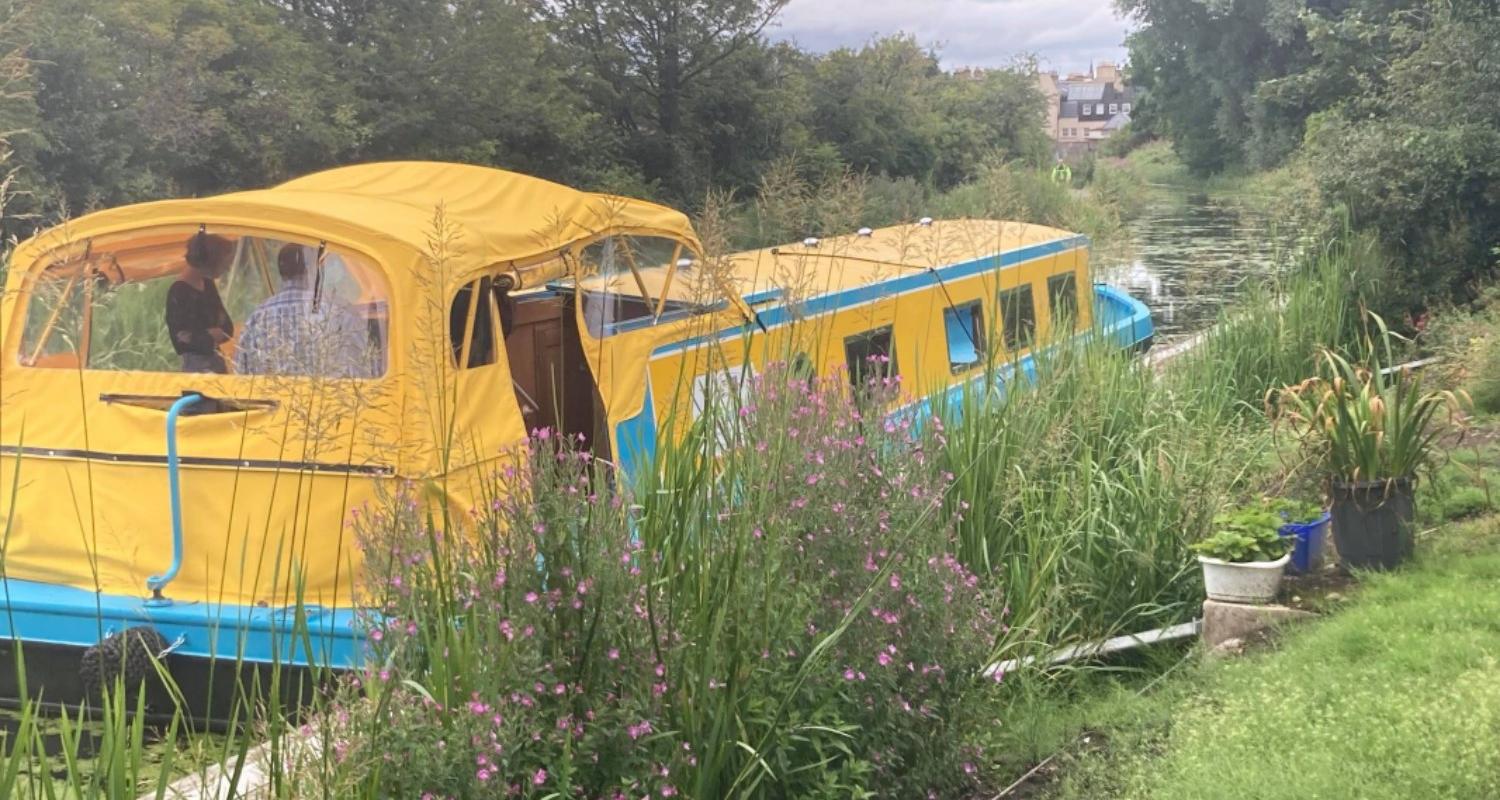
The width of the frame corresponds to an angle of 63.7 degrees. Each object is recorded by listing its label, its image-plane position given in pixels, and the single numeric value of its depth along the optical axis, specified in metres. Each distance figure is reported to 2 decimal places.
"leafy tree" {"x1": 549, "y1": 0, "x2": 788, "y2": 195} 26.44
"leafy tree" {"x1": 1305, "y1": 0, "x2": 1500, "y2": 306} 10.70
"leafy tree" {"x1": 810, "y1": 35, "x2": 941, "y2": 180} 32.97
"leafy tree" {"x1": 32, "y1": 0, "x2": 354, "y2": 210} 12.78
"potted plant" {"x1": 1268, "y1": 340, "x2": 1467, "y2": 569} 4.46
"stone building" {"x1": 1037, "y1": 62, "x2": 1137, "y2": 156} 125.63
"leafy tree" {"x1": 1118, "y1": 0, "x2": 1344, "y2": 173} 40.38
